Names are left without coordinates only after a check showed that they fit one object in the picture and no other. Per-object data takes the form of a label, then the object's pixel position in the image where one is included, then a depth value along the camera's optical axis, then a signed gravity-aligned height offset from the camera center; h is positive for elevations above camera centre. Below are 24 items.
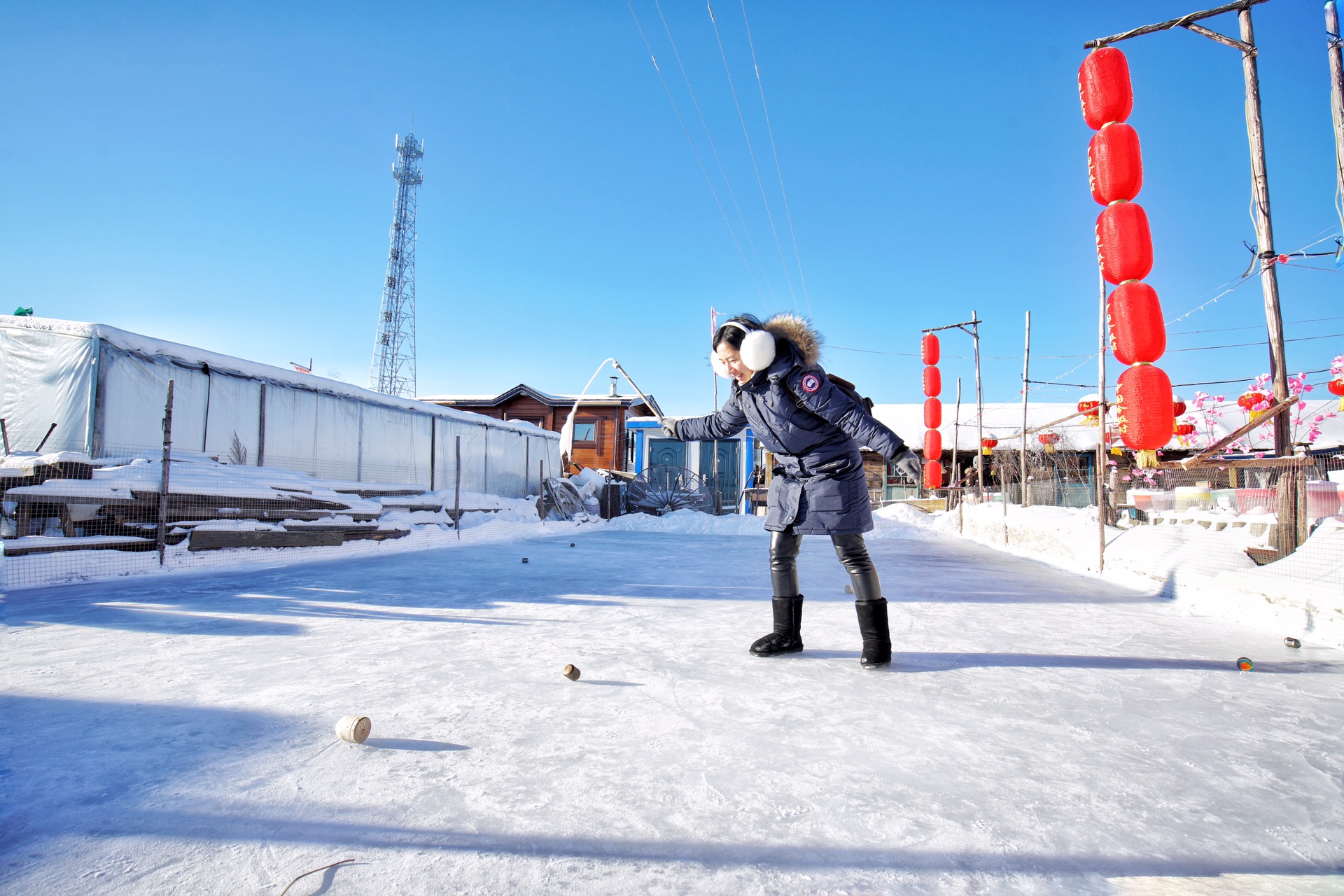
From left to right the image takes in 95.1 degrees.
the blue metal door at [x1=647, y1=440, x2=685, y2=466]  19.38 +1.03
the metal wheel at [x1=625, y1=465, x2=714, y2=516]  16.58 -0.32
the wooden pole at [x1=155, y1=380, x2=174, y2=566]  5.79 -0.18
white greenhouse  7.77 +1.15
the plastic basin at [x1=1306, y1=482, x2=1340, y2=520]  4.68 -0.07
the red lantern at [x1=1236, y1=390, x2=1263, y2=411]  7.92 +1.19
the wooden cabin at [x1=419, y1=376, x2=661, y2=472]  25.38 +2.83
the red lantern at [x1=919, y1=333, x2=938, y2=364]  14.73 +3.29
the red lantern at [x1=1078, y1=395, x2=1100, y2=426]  11.11 +1.50
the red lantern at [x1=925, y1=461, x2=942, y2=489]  10.01 +0.27
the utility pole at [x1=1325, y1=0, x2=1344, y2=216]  4.67 +3.23
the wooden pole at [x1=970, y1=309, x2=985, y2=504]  15.39 +1.37
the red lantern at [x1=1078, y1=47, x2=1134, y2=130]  5.58 +3.64
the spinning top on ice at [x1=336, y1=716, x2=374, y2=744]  1.72 -0.69
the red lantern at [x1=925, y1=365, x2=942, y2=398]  14.52 +2.46
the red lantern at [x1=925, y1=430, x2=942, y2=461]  15.04 +1.05
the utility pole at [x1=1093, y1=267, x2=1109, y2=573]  6.06 +0.04
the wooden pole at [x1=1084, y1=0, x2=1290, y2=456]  5.42 +2.68
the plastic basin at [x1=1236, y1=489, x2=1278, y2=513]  6.17 -0.13
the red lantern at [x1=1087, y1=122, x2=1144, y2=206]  5.46 +2.88
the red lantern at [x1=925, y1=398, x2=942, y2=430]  14.61 +1.78
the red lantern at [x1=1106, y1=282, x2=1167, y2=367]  5.38 +1.44
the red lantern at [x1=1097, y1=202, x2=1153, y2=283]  5.39 +2.15
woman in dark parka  2.61 +0.16
